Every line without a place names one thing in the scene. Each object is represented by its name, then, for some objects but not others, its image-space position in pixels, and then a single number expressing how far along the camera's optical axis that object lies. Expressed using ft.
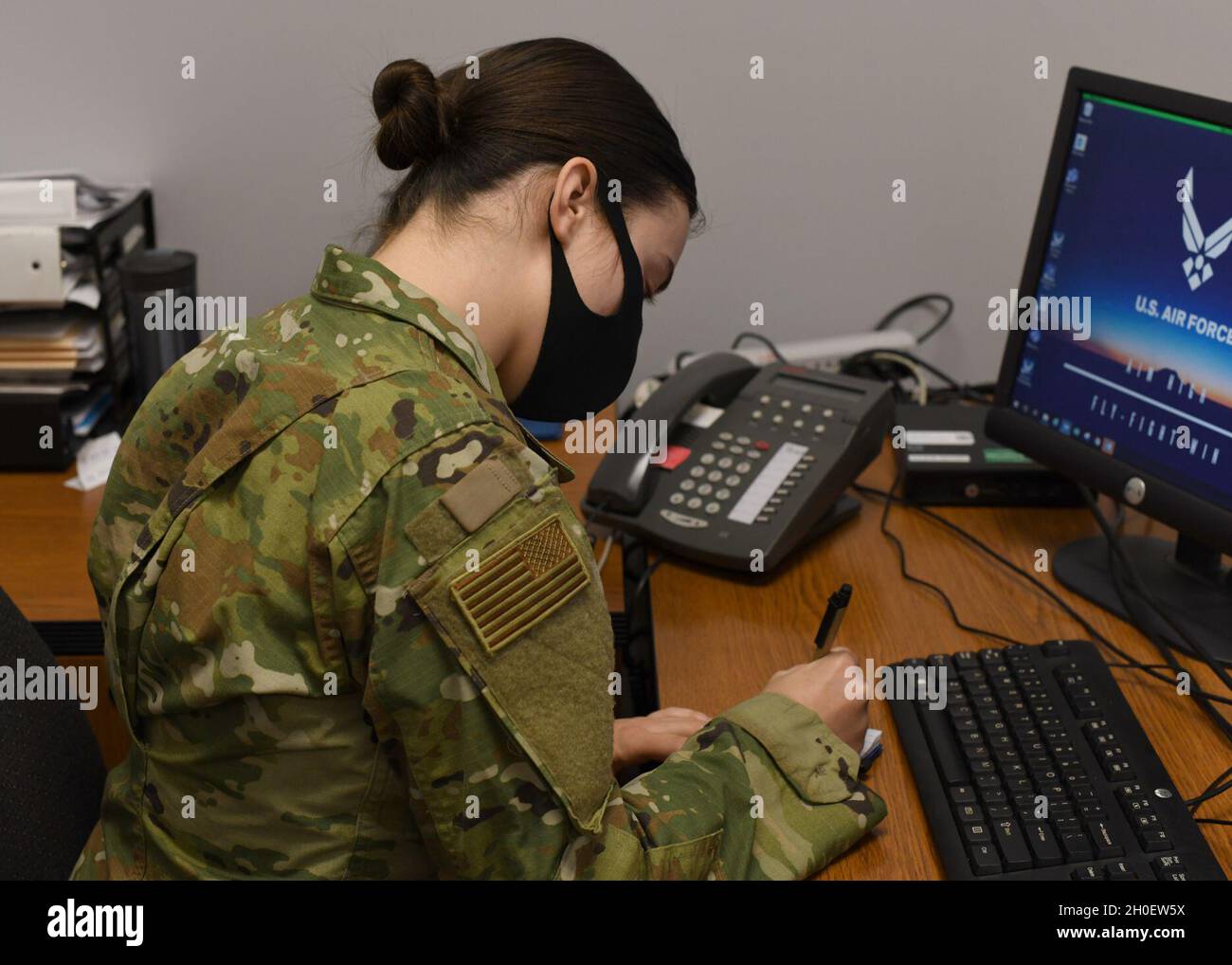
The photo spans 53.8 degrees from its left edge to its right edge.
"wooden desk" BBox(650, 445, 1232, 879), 3.24
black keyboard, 2.93
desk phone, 4.21
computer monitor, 3.68
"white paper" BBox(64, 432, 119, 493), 4.87
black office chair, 3.10
